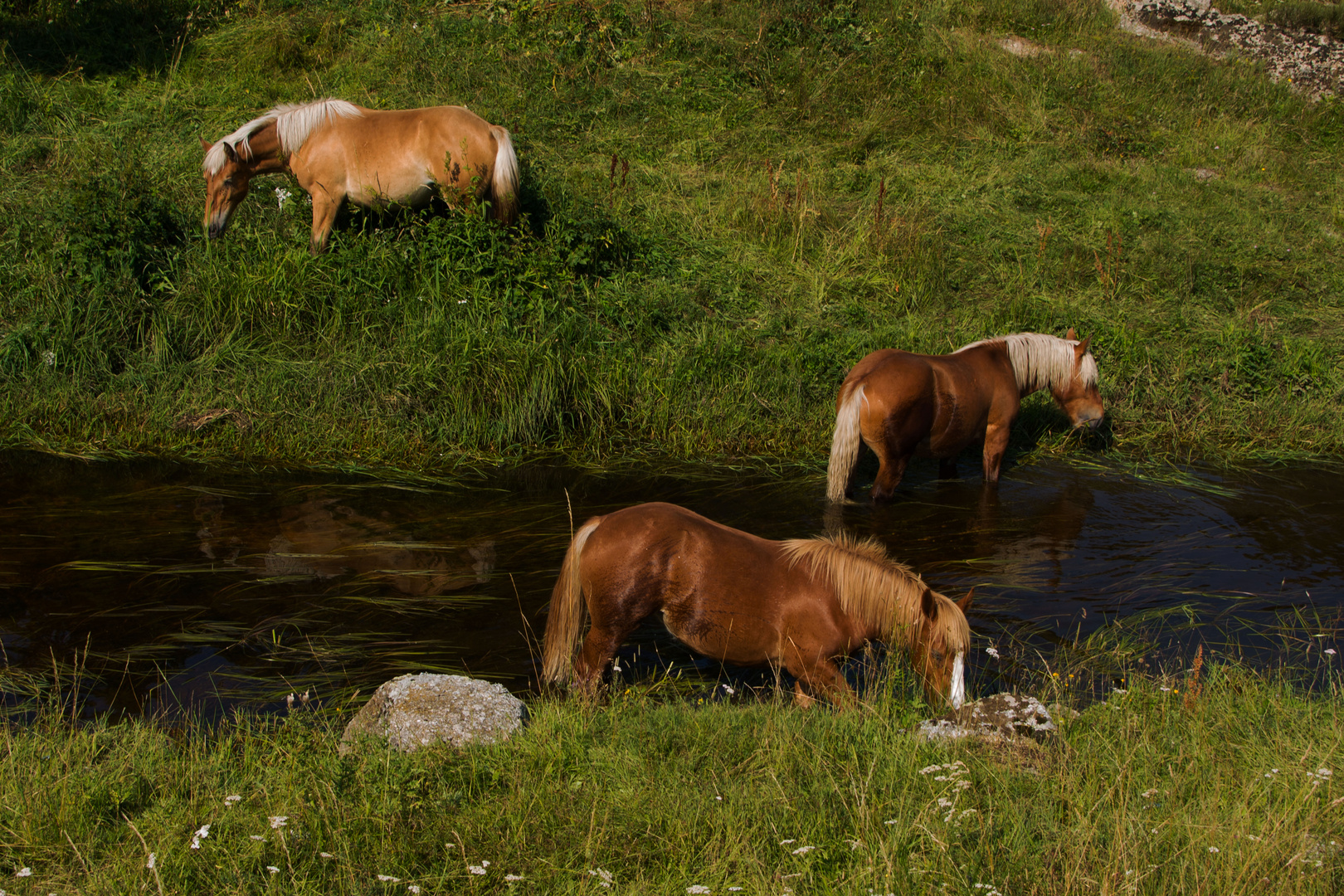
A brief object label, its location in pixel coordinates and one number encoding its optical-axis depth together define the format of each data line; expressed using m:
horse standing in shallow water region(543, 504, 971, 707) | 8.12
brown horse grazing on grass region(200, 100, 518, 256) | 16.05
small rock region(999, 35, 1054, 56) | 28.23
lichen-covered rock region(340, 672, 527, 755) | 6.66
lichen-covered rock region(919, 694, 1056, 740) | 6.80
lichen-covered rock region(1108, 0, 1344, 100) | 29.77
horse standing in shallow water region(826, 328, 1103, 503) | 12.81
